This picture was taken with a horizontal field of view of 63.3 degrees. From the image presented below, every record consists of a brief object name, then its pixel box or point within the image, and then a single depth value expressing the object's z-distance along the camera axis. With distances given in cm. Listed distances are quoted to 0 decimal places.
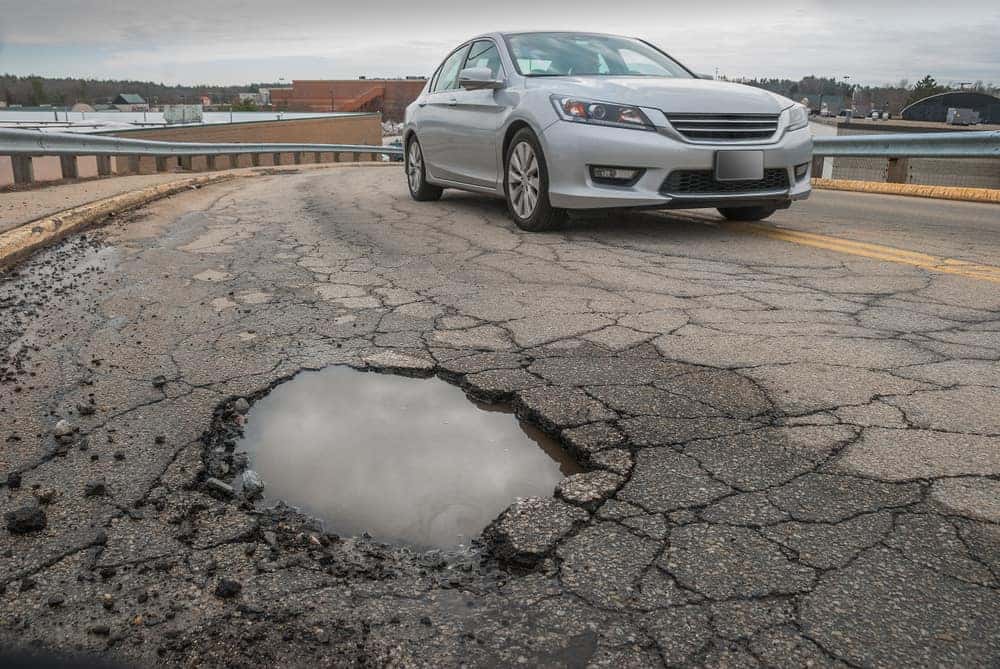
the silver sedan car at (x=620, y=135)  557
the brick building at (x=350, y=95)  9144
